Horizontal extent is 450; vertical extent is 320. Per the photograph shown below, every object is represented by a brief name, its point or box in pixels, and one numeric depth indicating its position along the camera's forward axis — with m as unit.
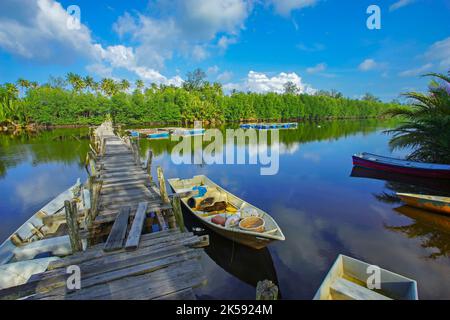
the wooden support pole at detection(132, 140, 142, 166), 11.72
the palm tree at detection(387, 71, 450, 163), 13.23
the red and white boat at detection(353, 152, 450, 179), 13.43
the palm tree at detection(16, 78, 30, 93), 59.52
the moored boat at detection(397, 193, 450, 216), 9.05
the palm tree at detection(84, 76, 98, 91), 66.00
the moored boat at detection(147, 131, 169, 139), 38.00
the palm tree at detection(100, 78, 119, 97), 68.12
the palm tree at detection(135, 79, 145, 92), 73.31
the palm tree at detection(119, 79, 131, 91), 70.81
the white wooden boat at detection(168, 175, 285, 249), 6.26
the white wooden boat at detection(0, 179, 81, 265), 6.33
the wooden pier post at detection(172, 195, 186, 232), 6.02
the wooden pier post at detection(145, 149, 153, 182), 10.05
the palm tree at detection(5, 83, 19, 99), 51.93
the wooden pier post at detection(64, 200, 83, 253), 4.92
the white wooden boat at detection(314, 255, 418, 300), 4.14
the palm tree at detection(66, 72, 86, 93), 64.94
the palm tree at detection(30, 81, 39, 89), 61.82
